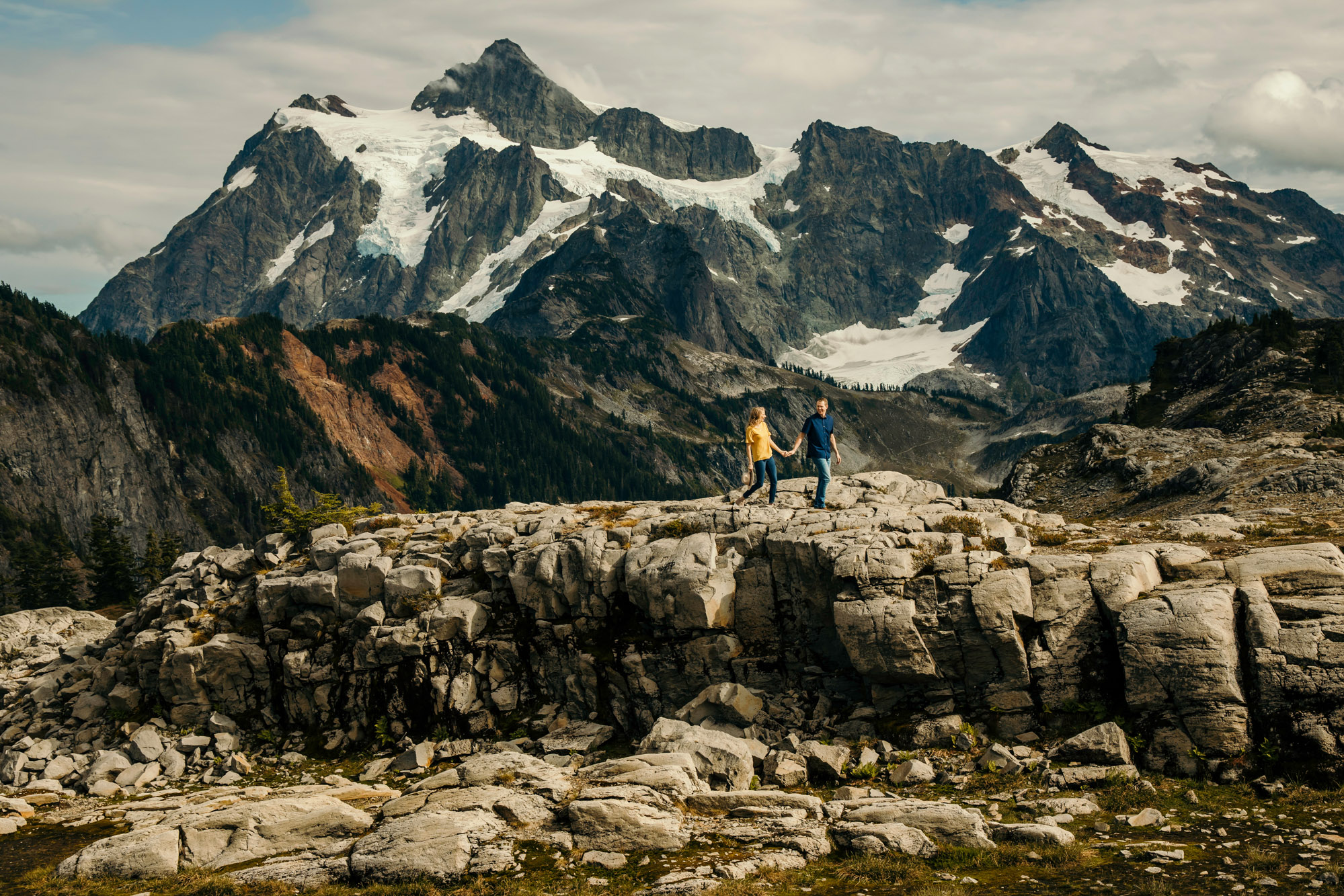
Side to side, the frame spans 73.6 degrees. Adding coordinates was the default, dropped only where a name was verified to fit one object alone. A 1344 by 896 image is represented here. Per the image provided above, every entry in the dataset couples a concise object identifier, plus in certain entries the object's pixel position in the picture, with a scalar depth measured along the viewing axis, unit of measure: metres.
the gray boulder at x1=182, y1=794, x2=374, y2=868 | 26.58
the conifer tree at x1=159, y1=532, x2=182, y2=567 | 133.00
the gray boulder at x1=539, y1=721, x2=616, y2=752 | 35.78
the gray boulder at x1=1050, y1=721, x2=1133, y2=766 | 26.86
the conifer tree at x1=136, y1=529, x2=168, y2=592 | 123.81
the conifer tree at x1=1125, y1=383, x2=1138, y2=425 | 128.38
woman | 39.19
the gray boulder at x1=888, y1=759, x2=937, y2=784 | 28.30
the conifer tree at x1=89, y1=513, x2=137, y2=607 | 116.50
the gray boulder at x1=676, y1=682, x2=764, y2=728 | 33.53
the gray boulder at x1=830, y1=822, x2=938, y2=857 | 22.78
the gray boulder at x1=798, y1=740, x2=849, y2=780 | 29.30
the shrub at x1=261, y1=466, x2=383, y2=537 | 55.09
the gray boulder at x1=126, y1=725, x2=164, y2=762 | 40.38
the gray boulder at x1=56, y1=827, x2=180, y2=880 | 26.16
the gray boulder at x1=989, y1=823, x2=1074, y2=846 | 22.38
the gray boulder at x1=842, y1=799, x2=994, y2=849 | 22.91
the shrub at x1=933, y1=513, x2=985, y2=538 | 35.81
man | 38.22
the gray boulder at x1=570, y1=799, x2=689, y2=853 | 23.98
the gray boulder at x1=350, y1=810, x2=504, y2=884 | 23.45
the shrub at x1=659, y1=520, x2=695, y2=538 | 39.66
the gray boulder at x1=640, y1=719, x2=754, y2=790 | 28.66
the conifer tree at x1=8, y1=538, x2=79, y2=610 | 128.12
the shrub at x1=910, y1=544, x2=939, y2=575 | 32.85
